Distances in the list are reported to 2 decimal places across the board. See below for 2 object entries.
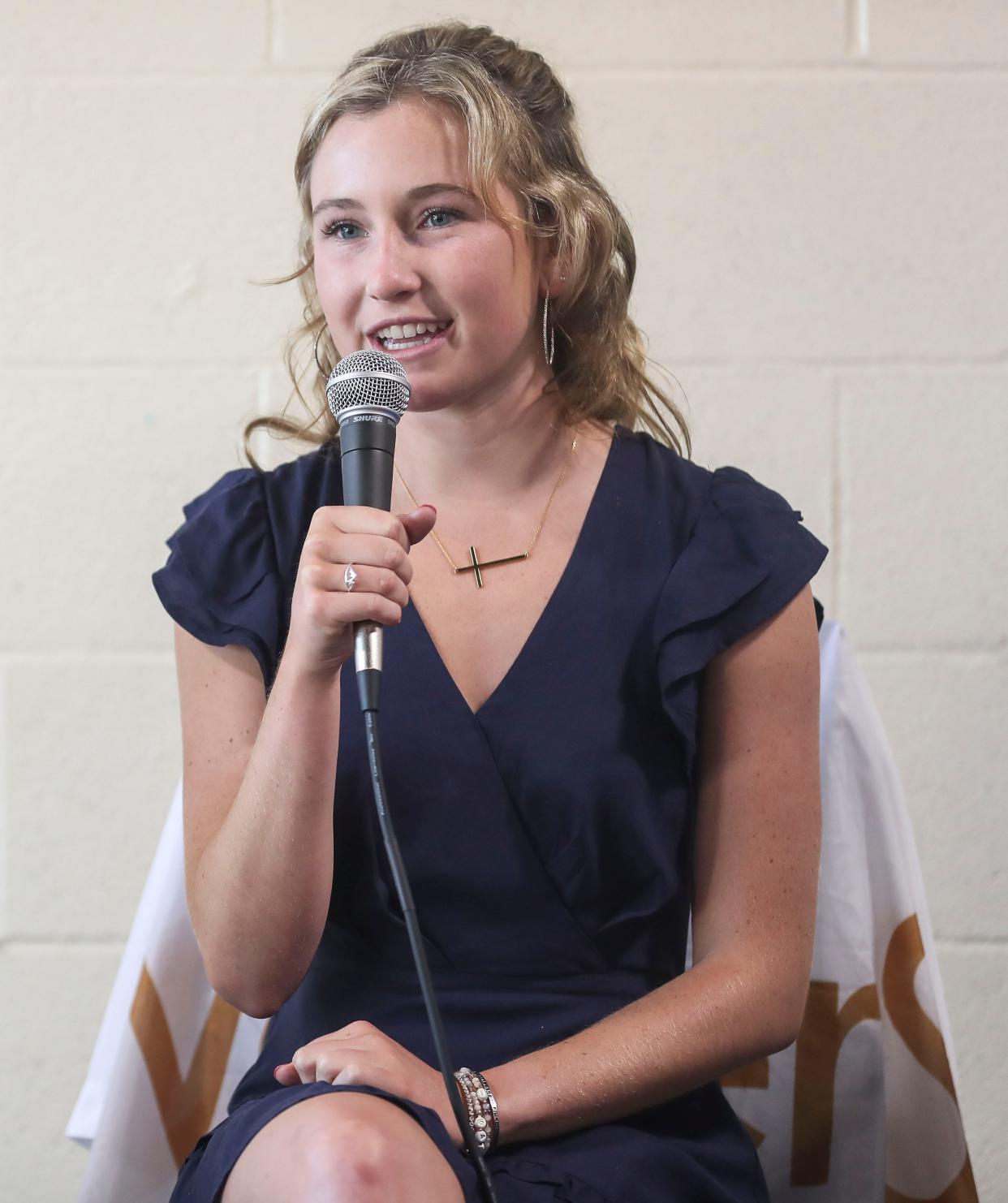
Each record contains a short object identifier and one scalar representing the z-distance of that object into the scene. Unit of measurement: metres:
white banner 2.96
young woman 2.85
